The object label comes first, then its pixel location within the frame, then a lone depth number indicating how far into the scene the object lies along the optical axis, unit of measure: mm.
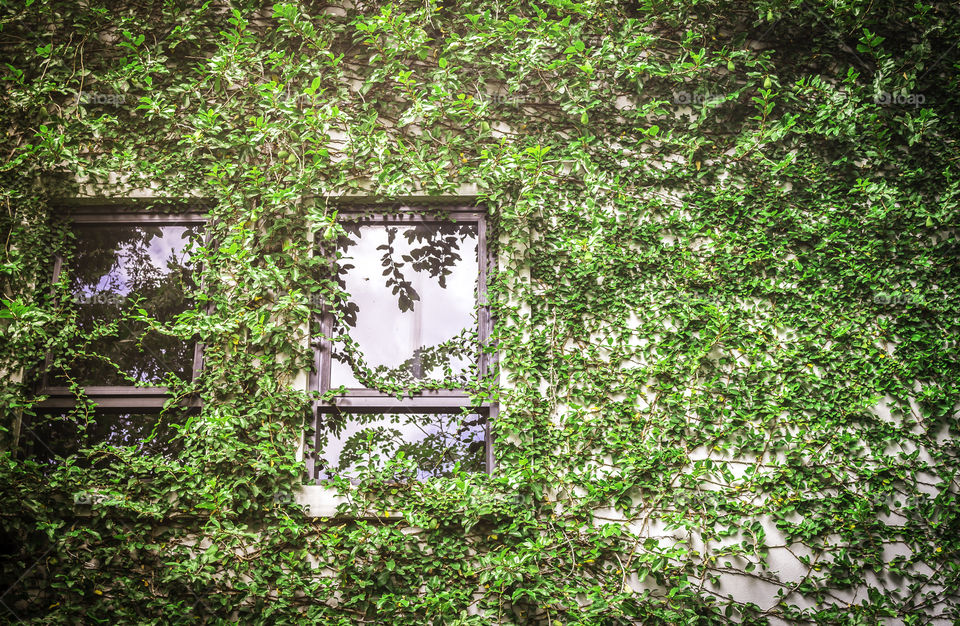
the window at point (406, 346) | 3168
